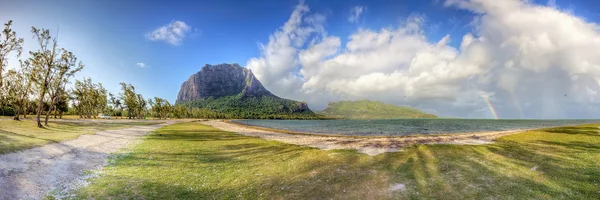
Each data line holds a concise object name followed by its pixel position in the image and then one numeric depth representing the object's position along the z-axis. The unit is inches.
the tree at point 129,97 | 3841.0
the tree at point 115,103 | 4101.9
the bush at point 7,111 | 3318.9
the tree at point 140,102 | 4119.1
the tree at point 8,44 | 1393.8
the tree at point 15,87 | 2082.6
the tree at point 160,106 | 4815.5
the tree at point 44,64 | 1469.0
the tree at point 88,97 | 2992.1
